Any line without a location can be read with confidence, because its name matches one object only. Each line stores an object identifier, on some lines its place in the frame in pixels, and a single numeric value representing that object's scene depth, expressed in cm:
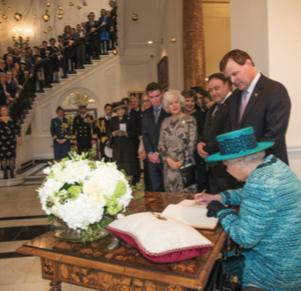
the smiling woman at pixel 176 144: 292
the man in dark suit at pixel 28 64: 1048
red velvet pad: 102
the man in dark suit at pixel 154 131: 347
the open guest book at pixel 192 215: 138
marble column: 602
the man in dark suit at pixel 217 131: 276
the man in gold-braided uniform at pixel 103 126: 660
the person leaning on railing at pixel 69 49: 1113
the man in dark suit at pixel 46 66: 1098
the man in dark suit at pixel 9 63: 955
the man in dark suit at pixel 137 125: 518
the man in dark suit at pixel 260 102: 205
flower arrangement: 118
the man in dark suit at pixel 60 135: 820
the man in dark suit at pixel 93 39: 1129
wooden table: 99
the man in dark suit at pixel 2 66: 892
